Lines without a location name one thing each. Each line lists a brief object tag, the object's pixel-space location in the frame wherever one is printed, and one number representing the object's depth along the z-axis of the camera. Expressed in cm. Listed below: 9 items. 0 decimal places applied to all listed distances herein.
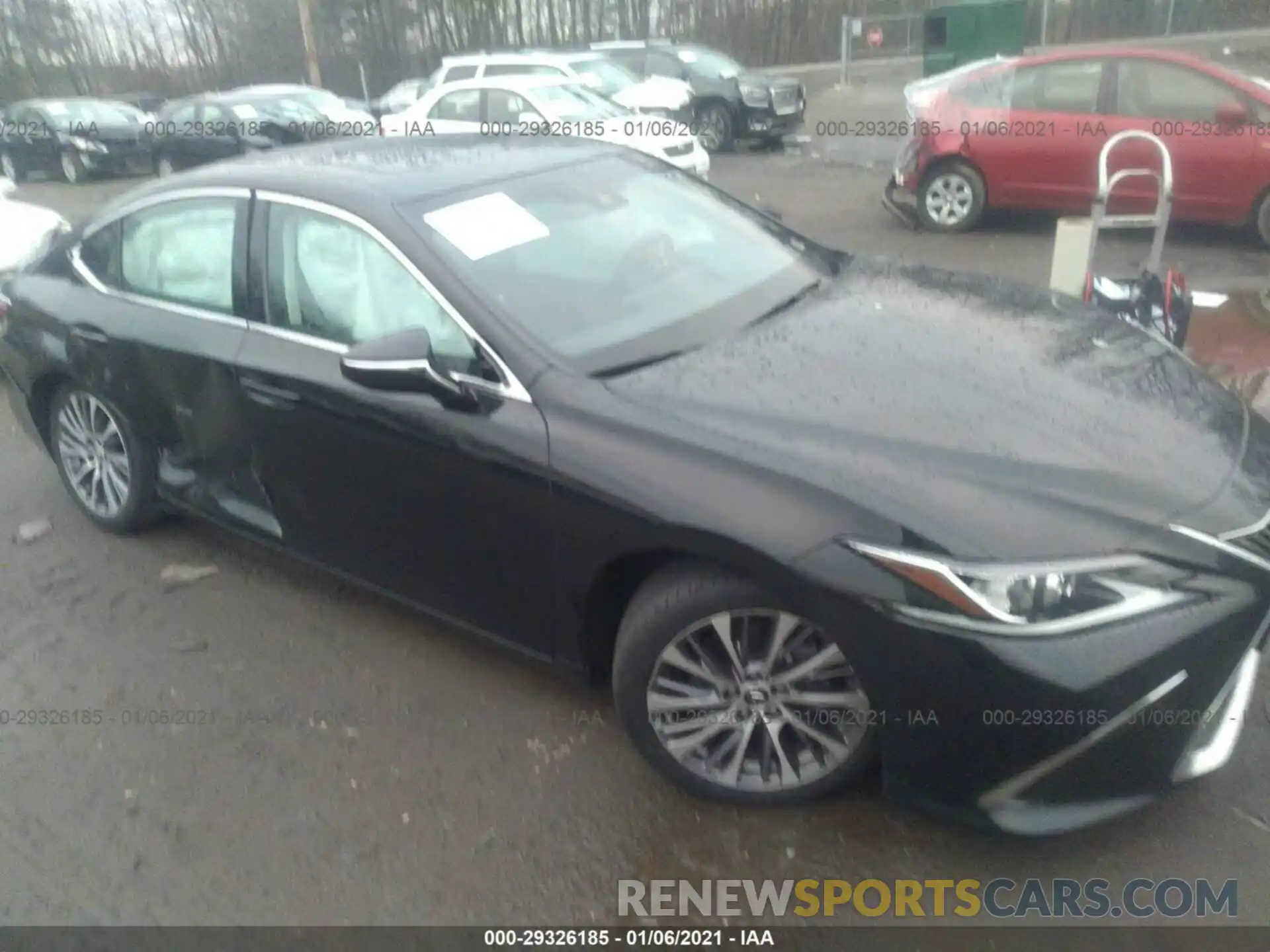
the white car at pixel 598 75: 1490
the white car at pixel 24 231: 648
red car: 788
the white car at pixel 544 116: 1148
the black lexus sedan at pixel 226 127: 1603
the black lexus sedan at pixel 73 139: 1864
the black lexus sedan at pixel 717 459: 229
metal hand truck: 470
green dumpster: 1811
